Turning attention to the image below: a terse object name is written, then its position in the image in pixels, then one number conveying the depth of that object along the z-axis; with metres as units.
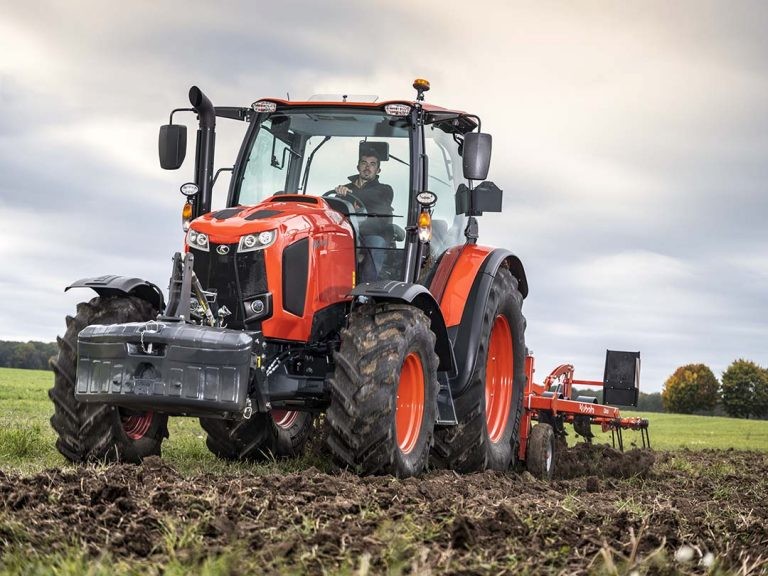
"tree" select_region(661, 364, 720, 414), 79.19
